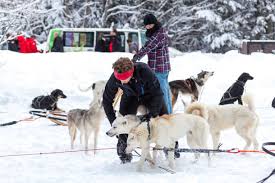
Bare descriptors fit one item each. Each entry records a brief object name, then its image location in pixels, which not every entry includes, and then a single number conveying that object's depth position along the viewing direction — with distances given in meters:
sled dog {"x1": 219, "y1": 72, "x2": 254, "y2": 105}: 17.30
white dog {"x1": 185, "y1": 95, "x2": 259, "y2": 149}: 11.80
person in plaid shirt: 12.88
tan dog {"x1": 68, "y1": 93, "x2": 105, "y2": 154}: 13.02
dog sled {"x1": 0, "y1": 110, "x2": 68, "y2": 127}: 16.57
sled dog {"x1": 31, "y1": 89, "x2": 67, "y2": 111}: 19.38
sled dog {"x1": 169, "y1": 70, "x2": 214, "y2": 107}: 18.36
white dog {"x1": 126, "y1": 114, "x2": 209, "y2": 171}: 9.81
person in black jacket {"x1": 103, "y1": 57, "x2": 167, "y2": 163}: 9.49
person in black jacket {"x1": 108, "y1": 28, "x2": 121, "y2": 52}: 33.39
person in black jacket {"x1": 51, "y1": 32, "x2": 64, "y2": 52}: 34.26
